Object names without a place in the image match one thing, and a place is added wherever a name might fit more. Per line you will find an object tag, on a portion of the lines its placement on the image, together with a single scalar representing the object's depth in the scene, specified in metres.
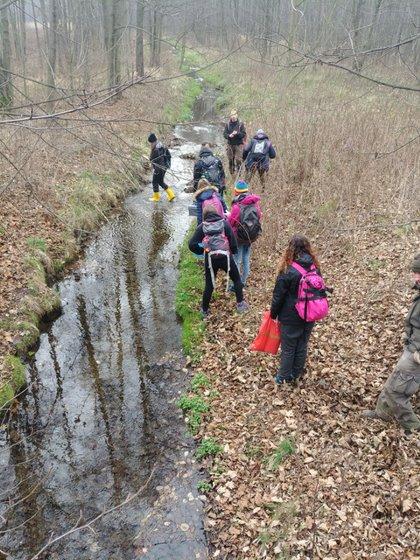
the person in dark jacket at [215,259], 6.71
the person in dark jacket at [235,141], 12.11
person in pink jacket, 7.18
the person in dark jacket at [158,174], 10.90
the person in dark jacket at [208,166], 9.29
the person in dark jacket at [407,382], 4.54
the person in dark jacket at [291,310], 5.15
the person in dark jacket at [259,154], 10.25
